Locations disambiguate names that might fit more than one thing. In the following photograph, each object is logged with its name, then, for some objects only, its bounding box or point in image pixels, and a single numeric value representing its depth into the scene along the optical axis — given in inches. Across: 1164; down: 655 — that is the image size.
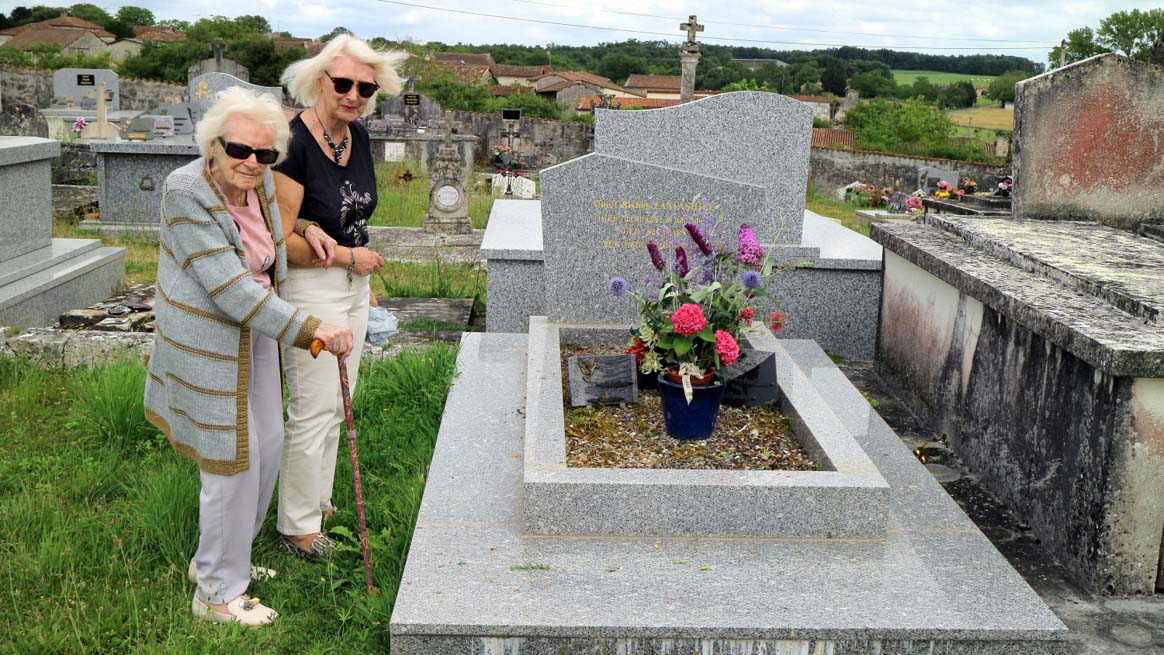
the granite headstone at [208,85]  397.4
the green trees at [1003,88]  2955.2
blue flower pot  153.9
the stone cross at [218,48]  703.1
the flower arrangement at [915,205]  542.8
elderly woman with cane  108.8
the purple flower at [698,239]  162.2
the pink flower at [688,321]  150.3
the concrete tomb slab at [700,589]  109.2
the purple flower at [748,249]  167.9
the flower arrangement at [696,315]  151.9
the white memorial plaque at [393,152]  748.6
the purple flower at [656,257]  165.8
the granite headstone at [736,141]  264.2
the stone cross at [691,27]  816.3
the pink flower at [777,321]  182.7
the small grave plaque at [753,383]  174.9
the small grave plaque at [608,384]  173.8
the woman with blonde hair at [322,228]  128.0
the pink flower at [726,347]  150.6
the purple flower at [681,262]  164.0
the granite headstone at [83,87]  636.7
